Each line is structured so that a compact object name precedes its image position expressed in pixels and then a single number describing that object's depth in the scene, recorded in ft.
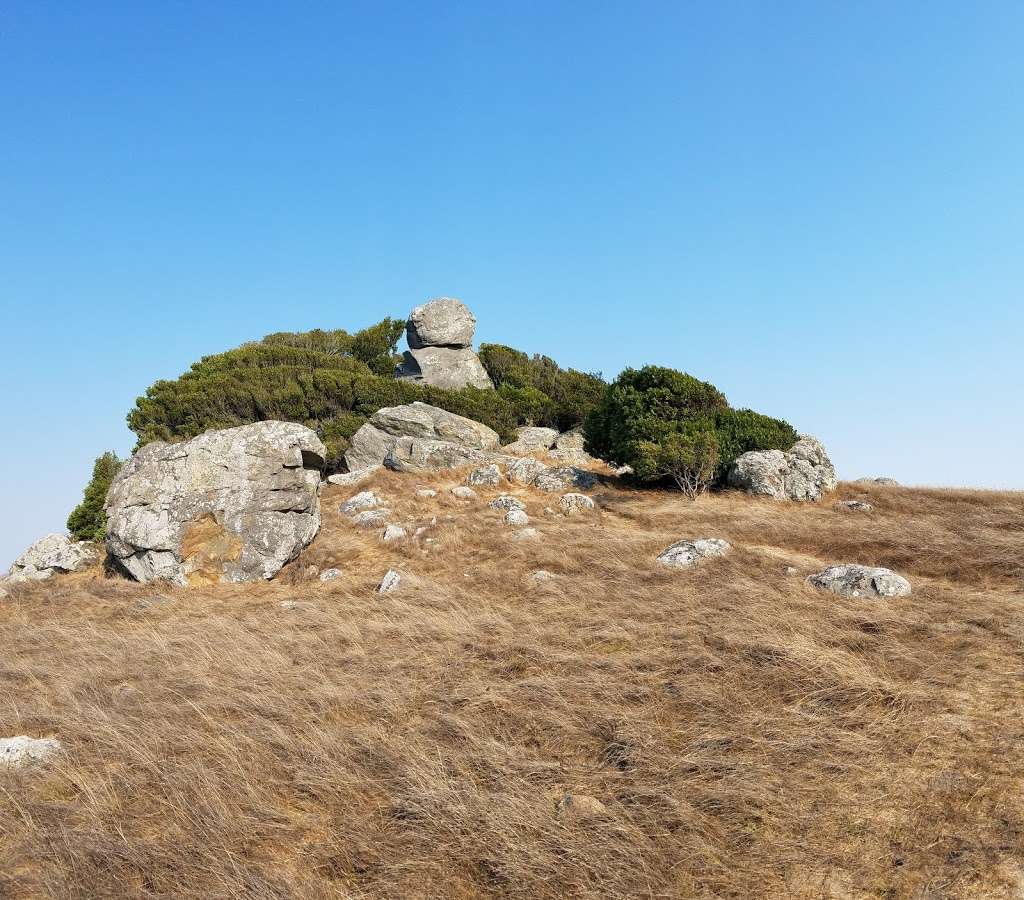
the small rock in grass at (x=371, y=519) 55.01
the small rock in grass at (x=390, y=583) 37.99
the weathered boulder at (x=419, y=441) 72.64
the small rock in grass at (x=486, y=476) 66.54
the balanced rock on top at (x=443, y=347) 107.34
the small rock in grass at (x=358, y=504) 59.26
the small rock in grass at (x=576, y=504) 58.49
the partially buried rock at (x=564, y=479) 66.64
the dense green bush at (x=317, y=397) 89.10
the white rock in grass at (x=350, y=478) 69.62
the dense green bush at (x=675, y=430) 62.23
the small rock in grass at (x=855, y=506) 55.89
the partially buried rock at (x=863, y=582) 31.42
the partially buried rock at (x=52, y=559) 49.70
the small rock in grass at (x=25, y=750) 18.25
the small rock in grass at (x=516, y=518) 52.85
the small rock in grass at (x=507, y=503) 57.62
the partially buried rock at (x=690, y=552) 38.78
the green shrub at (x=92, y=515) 54.60
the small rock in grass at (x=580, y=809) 14.29
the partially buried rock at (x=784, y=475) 60.85
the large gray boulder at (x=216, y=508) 45.32
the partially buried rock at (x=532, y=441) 89.15
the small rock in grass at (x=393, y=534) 50.65
